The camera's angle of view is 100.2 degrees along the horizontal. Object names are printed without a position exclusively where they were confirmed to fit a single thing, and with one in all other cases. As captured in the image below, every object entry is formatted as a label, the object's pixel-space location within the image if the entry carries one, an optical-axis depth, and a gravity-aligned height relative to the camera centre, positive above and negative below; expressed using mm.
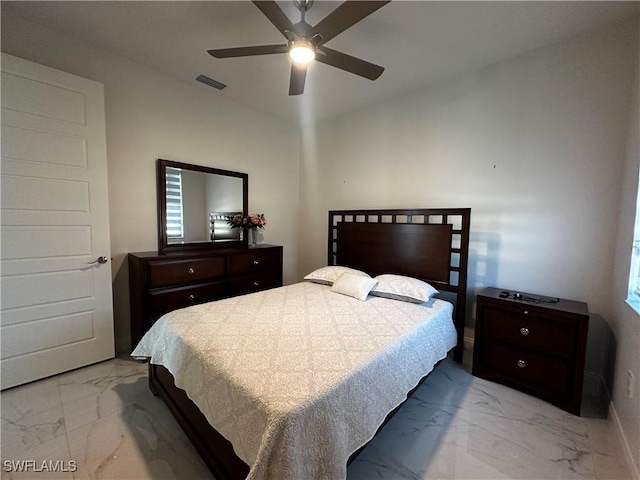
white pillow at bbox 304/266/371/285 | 2900 -567
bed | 1061 -706
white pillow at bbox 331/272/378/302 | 2456 -590
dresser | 2488 -614
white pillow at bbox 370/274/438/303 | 2338 -590
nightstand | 1861 -897
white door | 1996 -57
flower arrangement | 3434 +5
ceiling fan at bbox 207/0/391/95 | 1443 +1142
